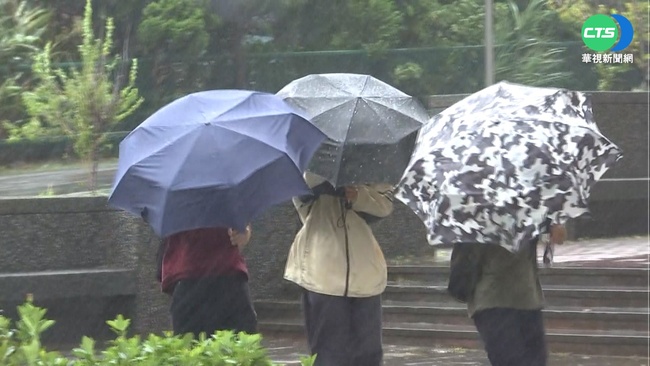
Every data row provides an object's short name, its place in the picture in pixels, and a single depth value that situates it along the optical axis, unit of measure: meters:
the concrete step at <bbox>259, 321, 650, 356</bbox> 18.34
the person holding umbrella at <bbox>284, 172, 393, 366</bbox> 12.70
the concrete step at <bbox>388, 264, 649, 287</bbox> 20.28
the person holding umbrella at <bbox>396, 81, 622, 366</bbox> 11.25
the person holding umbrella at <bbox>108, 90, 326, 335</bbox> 11.16
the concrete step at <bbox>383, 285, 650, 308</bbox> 19.62
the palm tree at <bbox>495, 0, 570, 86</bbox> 27.69
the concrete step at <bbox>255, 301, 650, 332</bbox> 18.97
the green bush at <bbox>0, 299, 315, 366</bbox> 8.63
